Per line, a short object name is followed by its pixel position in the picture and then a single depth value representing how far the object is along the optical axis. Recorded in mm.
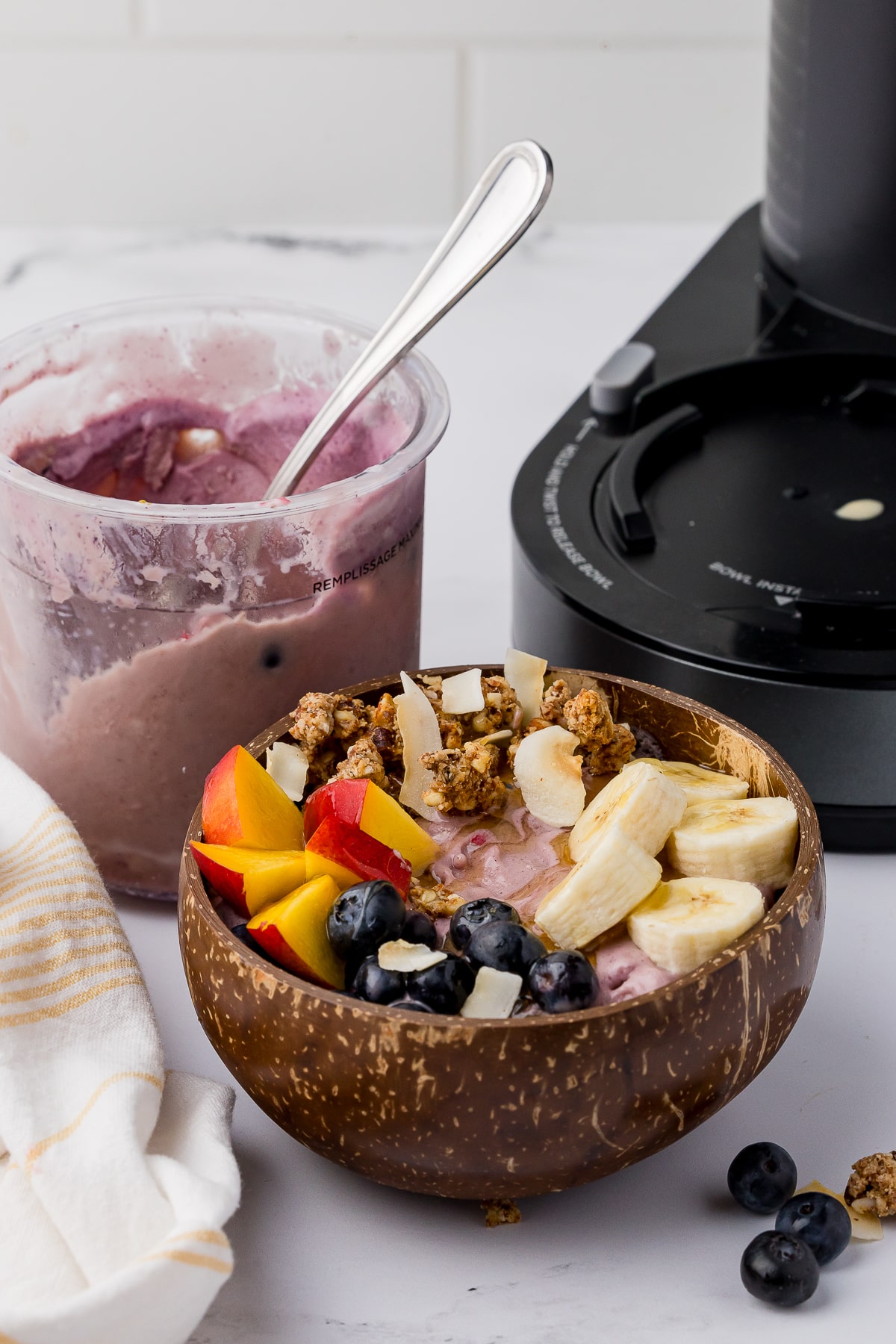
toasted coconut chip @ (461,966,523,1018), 641
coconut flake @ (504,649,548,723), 731
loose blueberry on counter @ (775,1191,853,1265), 653
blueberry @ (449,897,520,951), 662
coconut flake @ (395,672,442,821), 714
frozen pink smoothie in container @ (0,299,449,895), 728
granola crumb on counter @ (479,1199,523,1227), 666
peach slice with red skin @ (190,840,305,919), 664
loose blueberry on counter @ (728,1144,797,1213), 667
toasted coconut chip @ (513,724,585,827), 706
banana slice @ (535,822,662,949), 663
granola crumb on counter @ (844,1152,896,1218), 664
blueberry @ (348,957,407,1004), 639
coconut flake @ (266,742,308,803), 702
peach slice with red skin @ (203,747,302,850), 675
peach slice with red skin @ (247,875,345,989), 652
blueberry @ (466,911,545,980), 649
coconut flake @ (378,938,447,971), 642
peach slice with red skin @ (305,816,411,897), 671
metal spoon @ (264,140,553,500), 769
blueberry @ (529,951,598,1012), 638
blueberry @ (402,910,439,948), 657
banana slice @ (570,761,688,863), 676
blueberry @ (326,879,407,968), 648
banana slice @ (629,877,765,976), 648
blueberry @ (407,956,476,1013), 638
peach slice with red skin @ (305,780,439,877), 681
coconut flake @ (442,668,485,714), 724
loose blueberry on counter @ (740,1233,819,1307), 643
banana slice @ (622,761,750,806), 700
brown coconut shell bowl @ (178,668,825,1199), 628
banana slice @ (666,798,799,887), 671
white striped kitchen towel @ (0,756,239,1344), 619
